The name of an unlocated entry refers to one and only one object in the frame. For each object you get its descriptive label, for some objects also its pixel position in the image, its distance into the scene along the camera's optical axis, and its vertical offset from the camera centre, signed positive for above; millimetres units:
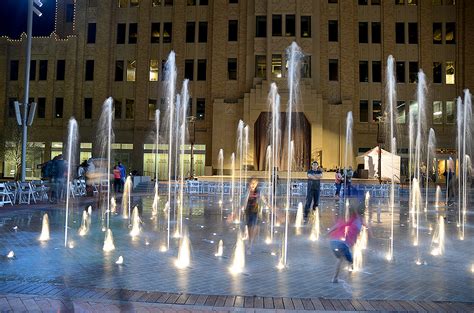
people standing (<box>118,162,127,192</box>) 24150 -61
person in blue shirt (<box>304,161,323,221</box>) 14689 -364
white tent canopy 32062 +957
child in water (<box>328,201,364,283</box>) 6672 -870
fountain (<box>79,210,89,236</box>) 11227 -1448
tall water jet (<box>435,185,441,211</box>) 20469 -1149
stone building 39562 +9901
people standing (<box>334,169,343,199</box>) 22809 -237
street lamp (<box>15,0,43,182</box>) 19953 +2774
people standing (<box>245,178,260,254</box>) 8961 -677
